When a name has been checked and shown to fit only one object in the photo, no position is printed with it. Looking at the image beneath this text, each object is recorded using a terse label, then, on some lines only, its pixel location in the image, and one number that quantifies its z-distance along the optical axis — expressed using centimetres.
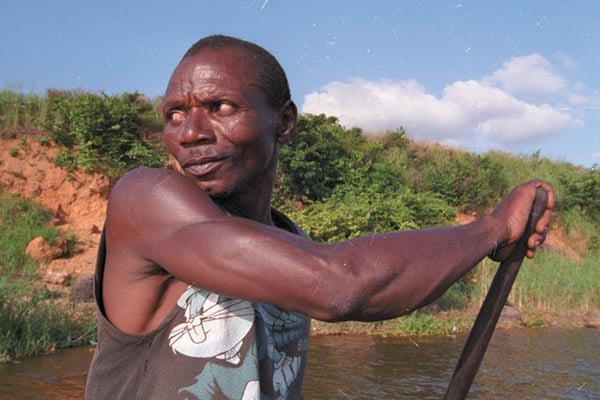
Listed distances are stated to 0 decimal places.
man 103
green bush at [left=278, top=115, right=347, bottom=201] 1244
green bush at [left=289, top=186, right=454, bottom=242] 1031
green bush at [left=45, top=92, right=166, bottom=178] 1146
